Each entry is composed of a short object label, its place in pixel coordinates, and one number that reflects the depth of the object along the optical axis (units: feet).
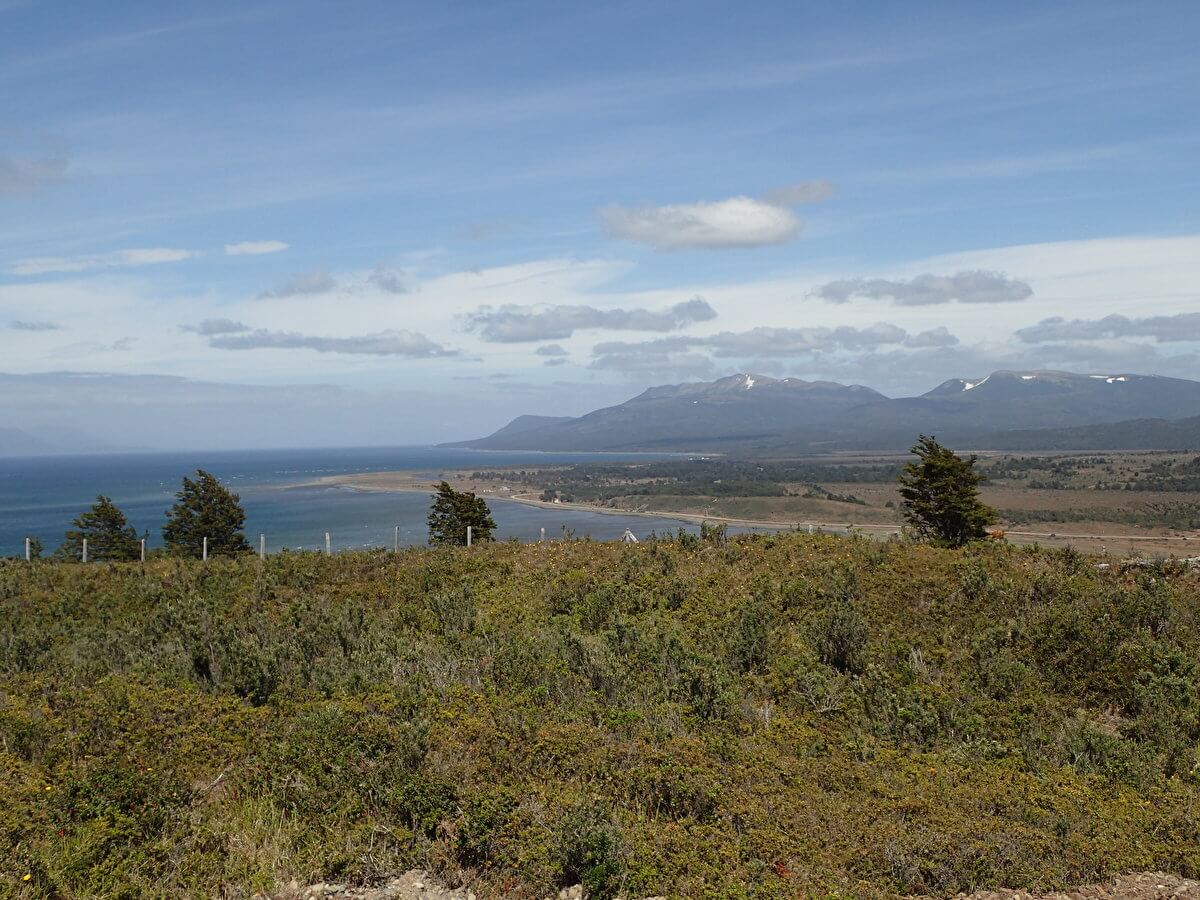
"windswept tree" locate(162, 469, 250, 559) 150.51
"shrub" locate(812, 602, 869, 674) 40.96
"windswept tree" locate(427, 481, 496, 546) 132.67
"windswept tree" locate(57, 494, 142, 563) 146.10
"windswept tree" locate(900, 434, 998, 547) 92.68
